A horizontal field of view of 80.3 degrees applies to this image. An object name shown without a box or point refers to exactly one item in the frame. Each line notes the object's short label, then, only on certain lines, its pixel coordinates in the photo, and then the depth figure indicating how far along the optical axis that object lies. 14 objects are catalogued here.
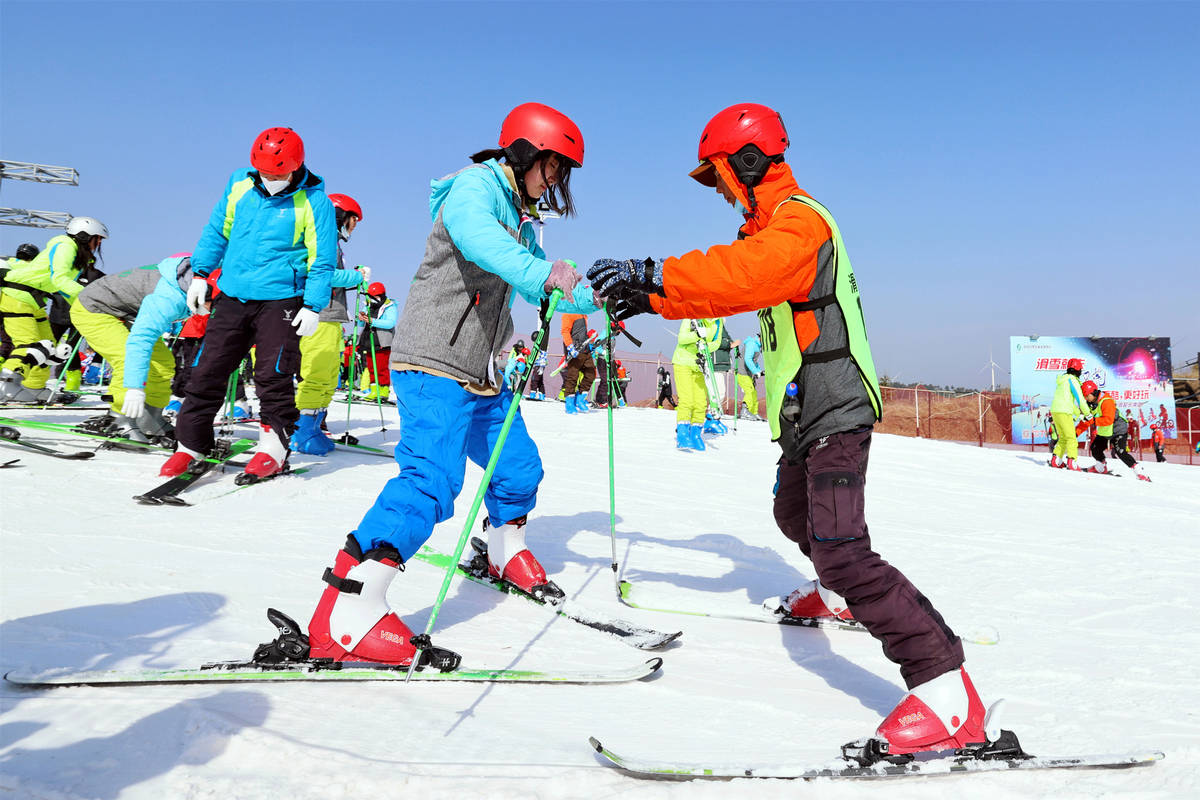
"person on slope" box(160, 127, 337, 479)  5.18
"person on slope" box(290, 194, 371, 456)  6.96
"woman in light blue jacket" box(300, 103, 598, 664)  2.45
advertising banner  25.52
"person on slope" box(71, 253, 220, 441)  6.17
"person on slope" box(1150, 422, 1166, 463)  18.16
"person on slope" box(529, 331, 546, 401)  21.73
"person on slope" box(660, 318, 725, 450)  9.73
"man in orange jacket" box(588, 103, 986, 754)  2.09
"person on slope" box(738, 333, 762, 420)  13.56
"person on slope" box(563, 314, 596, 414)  15.25
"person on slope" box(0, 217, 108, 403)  8.34
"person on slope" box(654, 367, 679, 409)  21.94
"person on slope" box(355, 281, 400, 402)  14.12
